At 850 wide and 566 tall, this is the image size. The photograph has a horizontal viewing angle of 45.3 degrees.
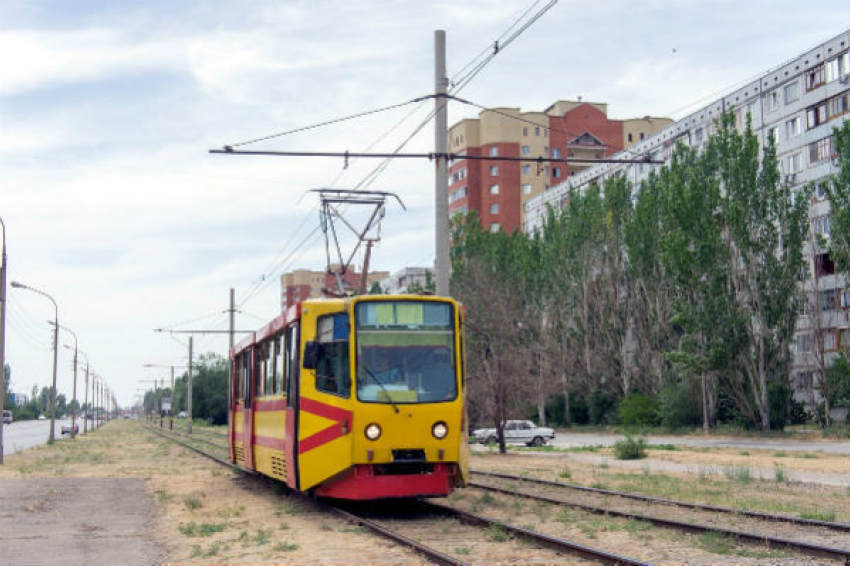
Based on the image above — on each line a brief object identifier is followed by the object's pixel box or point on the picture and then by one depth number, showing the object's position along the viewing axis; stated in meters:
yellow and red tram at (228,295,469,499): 13.89
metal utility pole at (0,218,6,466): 32.47
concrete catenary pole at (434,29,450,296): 19.86
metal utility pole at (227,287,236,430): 55.62
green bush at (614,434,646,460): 31.00
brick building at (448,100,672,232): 103.88
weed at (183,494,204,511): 16.93
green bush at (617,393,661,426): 57.22
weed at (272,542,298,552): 11.40
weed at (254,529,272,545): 12.26
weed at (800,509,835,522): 12.92
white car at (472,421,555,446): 47.97
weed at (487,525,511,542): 11.66
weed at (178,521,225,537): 13.41
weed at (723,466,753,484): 19.83
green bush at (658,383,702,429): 53.75
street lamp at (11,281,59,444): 51.26
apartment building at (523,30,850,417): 50.62
